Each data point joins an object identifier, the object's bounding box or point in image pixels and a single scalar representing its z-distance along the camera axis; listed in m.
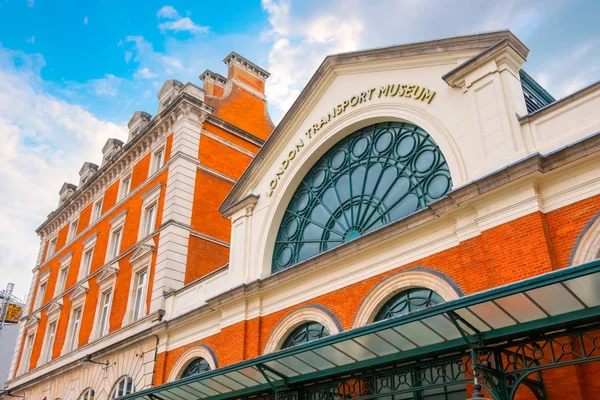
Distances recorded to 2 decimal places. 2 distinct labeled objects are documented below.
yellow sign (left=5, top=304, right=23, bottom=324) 52.19
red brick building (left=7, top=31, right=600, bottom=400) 10.23
